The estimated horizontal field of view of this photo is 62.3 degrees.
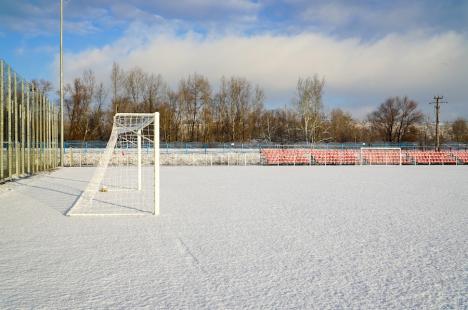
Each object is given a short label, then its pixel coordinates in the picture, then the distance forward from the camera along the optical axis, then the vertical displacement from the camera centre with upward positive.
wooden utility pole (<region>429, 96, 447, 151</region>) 44.88 +4.86
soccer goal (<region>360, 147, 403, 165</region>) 34.72 -0.96
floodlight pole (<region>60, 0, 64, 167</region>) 26.12 +6.21
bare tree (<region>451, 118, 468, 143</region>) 88.50 +4.10
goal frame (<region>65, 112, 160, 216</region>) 8.55 -0.67
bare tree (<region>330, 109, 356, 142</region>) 73.44 +4.27
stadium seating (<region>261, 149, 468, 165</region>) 33.12 -0.87
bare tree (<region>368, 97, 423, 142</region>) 76.56 +5.83
